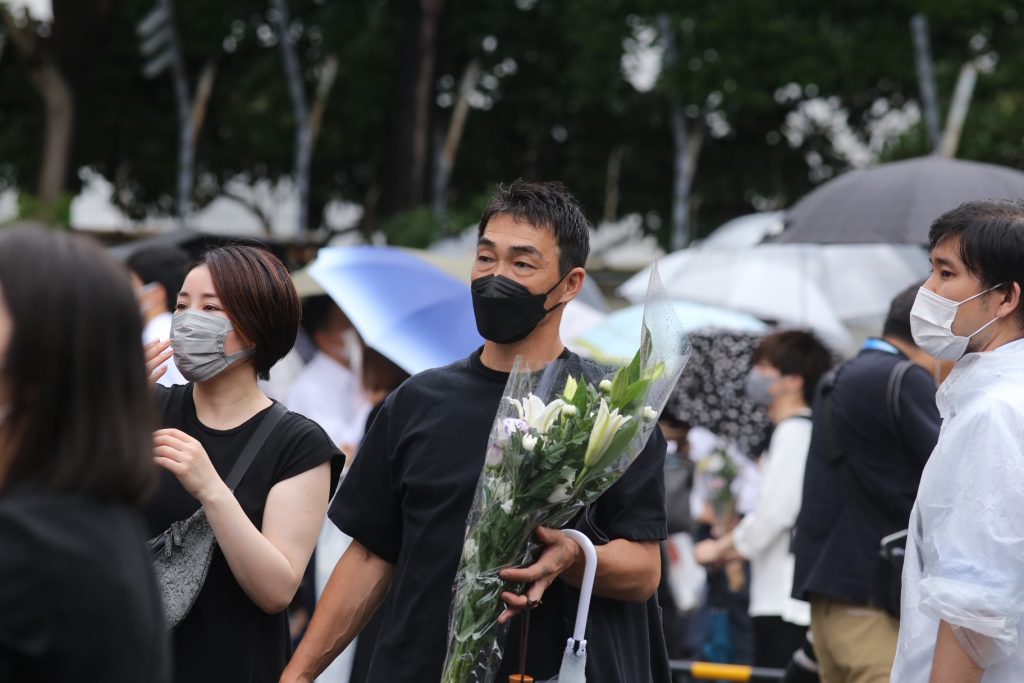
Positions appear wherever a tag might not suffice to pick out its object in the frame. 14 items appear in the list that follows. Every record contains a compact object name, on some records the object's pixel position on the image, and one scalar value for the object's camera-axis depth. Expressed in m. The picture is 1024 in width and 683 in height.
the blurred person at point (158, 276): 11.15
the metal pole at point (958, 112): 30.33
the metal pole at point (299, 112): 34.53
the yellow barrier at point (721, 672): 12.41
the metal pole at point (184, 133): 36.53
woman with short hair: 6.31
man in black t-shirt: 6.23
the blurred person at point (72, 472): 3.46
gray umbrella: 12.87
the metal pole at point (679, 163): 34.17
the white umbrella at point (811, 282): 19.20
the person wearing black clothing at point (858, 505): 9.38
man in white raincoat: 6.12
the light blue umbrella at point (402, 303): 11.93
